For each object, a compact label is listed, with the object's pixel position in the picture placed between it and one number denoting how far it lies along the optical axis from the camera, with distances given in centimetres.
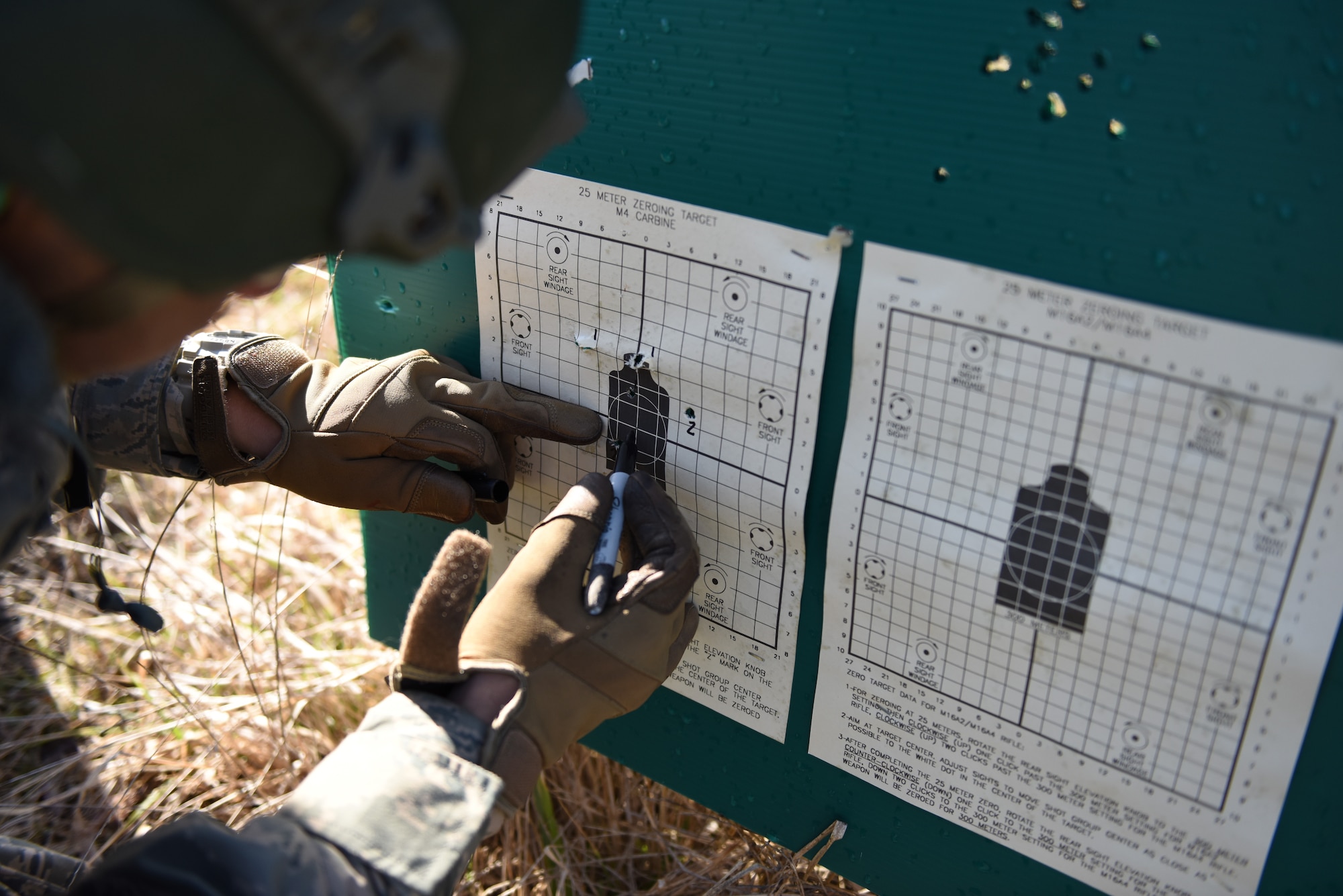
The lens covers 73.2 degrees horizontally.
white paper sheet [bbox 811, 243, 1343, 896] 75
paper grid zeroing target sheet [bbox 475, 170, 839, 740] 97
